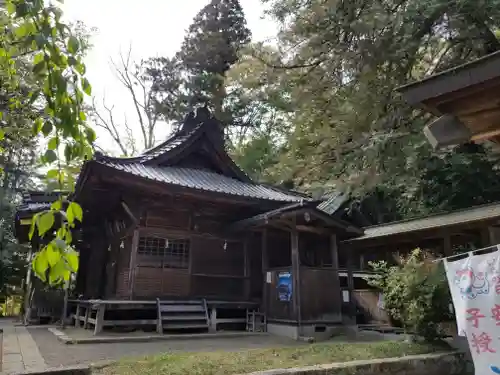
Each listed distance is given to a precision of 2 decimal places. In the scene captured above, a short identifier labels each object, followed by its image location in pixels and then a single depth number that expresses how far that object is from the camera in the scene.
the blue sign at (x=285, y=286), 10.14
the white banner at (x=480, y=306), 4.91
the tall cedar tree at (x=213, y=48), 27.80
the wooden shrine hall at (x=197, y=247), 9.98
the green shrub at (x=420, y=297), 7.10
